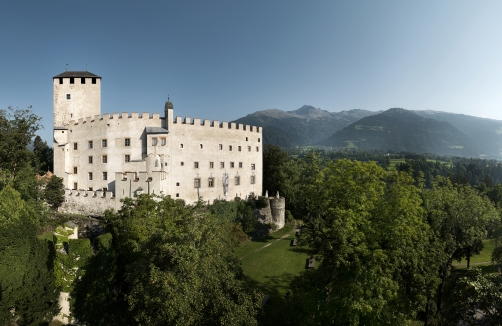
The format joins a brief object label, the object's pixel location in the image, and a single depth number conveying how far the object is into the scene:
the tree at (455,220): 27.09
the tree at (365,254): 17.81
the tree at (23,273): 18.45
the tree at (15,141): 37.50
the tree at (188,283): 14.90
